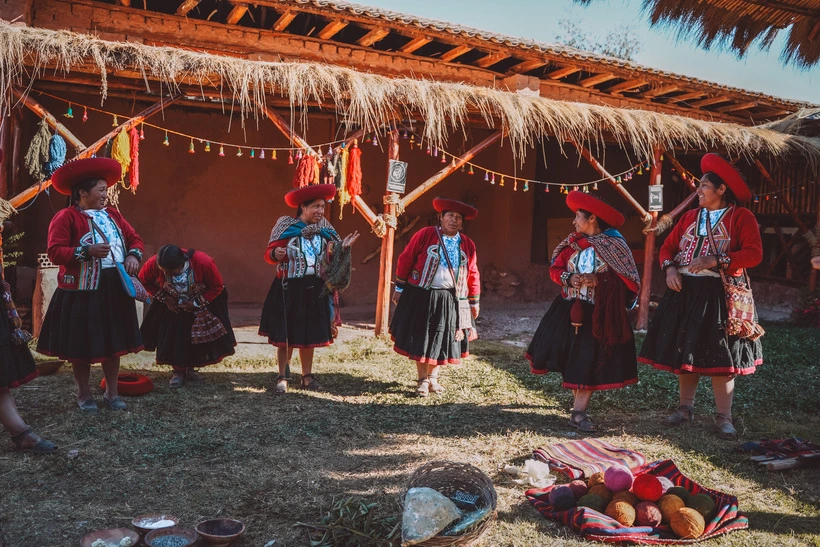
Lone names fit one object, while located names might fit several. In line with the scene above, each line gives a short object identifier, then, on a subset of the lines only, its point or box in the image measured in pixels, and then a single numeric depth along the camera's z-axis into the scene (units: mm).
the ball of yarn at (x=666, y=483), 3400
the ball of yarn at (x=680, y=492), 3330
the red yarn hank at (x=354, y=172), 7812
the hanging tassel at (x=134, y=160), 6984
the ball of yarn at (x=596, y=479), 3463
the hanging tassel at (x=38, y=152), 6574
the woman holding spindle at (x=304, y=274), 5402
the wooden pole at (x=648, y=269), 9838
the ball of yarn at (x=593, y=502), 3295
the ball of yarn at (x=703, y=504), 3256
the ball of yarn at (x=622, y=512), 3160
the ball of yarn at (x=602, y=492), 3351
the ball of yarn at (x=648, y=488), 3270
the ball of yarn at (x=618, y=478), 3334
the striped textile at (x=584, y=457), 3924
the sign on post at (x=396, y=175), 8016
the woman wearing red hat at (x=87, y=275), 4473
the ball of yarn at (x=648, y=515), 3158
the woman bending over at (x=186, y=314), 5465
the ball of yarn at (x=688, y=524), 3129
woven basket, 3139
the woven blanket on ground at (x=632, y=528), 3121
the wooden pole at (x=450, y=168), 8281
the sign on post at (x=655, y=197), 9734
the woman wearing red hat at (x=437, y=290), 5480
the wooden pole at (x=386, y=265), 8156
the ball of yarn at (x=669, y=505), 3215
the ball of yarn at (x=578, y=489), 3424
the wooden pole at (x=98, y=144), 6566
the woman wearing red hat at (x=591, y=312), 4676
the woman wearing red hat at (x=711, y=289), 4621
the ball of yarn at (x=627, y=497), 3258
